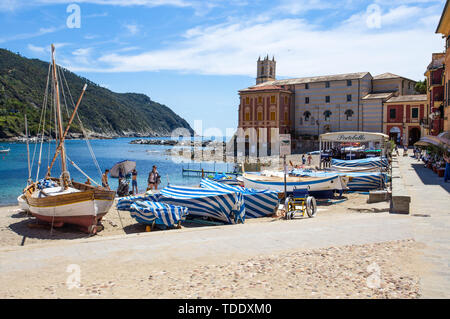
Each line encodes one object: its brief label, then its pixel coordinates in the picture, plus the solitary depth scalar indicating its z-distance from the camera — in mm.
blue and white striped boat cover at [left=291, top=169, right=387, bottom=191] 24656
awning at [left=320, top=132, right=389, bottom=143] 31359
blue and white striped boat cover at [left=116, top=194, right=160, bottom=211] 19159
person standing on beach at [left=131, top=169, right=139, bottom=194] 25344
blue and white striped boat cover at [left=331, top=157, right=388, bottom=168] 32312
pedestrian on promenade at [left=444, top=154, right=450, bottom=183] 18531
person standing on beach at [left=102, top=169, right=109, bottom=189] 22222
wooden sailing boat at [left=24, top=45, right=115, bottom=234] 15459
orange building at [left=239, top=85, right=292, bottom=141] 70500
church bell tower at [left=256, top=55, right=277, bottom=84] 100000
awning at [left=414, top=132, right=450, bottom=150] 23473
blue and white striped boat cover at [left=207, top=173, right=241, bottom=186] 27059
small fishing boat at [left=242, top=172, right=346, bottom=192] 21594
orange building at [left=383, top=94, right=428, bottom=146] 57875
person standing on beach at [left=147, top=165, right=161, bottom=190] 24233
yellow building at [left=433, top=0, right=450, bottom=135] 27969
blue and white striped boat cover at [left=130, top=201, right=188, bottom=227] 13981
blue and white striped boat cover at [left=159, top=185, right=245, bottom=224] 15289
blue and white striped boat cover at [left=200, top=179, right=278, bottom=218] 17344
